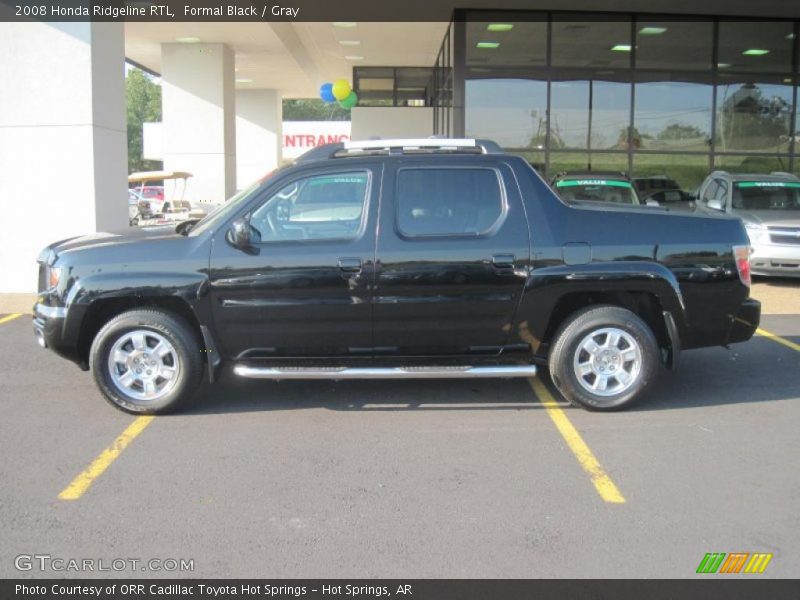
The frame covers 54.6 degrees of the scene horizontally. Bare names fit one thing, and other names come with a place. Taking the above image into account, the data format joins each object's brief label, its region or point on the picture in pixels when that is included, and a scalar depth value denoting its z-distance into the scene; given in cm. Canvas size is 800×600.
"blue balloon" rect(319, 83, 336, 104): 2678
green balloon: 2399
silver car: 1095
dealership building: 1714
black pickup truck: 552
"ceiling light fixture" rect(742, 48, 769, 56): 1778
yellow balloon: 2333
